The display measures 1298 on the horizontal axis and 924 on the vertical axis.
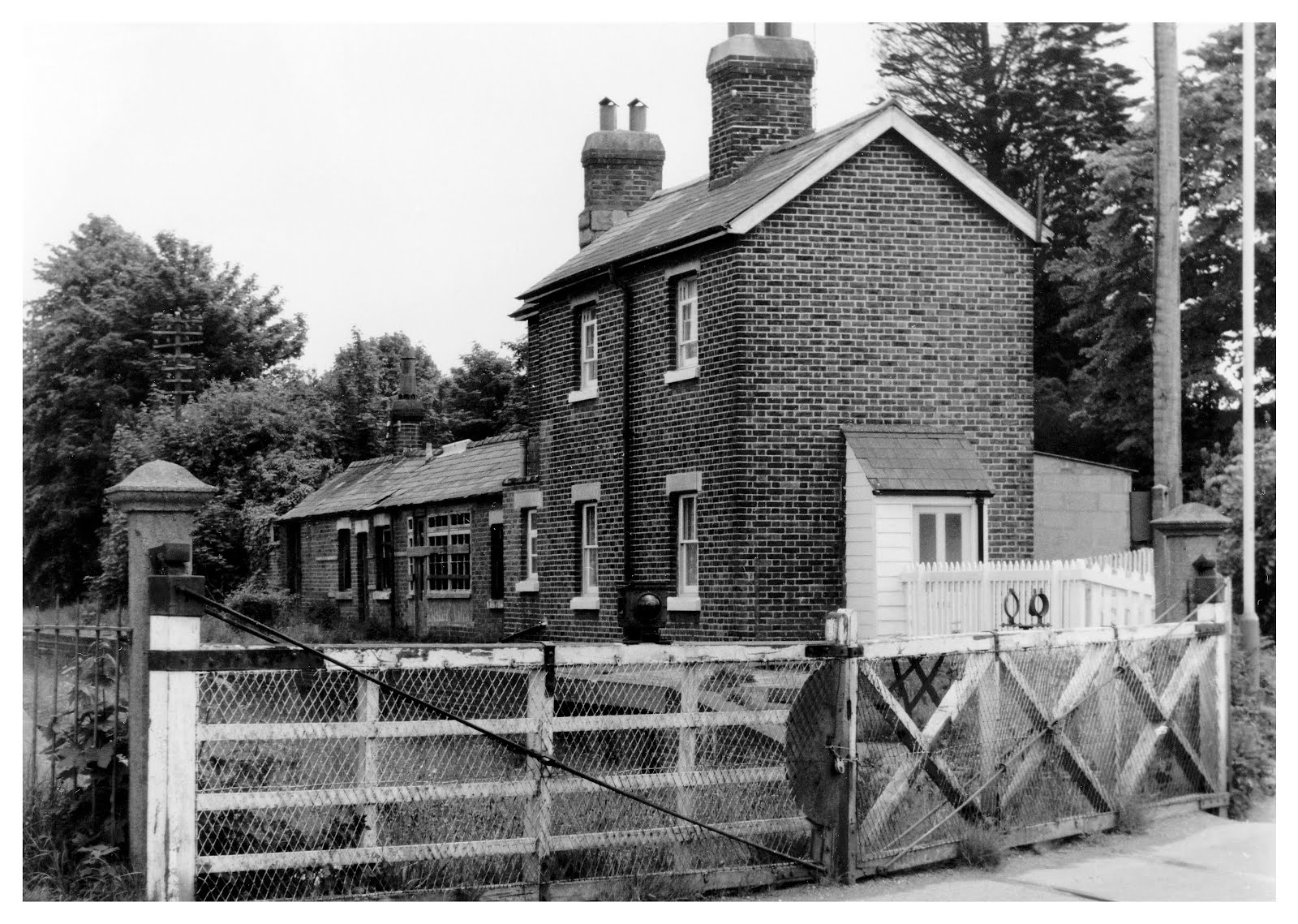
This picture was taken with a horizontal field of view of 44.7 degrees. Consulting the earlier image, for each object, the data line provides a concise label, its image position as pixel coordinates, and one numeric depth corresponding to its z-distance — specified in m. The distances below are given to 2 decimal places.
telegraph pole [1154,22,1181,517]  15.59
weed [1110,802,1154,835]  10.34
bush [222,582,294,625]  29.03
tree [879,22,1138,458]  19.94
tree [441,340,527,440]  46.06
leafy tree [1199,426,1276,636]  15.34
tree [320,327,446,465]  36.59
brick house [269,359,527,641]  27.03
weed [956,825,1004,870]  9.21
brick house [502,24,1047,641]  18.11
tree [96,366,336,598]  21.91
